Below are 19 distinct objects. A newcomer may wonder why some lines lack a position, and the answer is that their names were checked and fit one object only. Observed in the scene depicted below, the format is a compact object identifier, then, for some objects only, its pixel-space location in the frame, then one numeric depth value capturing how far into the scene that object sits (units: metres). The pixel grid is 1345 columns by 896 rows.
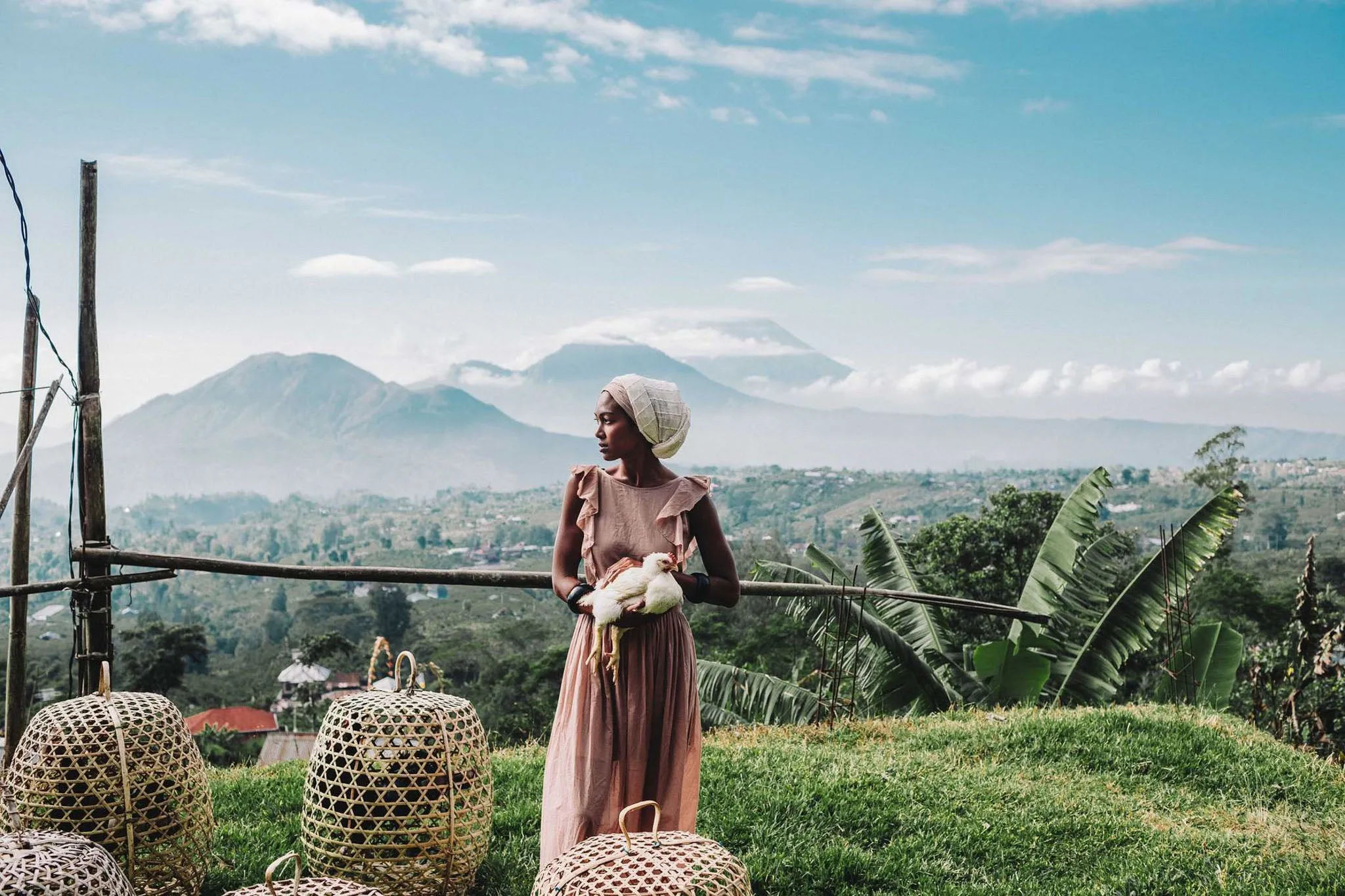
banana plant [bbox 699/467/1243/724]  7.88
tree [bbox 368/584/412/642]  39.31
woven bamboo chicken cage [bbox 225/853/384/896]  2.51
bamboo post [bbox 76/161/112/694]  4.17
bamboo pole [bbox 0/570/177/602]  3.91
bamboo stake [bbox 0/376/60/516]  3.97
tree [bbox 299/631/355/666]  28.77
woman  3.35
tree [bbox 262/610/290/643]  44.25
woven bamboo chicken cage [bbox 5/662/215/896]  3.24
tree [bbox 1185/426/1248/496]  30.72
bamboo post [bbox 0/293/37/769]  4.16
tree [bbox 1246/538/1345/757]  6.33
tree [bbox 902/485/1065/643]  18.41
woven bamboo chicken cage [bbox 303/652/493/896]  3.36
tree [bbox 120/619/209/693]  26.20
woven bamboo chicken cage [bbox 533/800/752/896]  2.58
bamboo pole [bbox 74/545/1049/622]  4.21
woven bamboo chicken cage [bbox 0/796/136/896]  2.45
